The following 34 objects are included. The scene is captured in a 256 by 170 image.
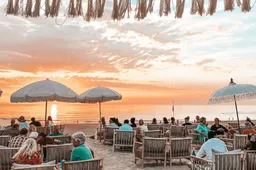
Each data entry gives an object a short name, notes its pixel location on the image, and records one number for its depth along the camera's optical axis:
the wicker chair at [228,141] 8.02
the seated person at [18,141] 6.38
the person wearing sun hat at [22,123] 11.21
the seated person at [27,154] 5.10
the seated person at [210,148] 5.74
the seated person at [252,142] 6.45
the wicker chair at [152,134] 10.04
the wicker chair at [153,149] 8.34
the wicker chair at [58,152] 6.07
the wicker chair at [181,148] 8.35
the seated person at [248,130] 8.10
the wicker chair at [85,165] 4.50
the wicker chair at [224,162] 5.27
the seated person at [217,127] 10.38
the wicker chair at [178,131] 12.62
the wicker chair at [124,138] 10.76
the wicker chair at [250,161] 5.43
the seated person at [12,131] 9.09
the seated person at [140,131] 10.67
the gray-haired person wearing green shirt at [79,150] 5.18
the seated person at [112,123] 12.75
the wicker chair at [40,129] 11.51
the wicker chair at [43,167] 3.90
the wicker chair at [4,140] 7.89
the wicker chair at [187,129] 12.67
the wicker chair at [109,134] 12.29
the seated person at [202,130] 10.39
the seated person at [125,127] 10.90
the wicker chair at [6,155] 6.01
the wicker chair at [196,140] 10.73
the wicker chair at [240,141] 8.48
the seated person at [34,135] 6.46
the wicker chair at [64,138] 8.25
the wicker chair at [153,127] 13.11
